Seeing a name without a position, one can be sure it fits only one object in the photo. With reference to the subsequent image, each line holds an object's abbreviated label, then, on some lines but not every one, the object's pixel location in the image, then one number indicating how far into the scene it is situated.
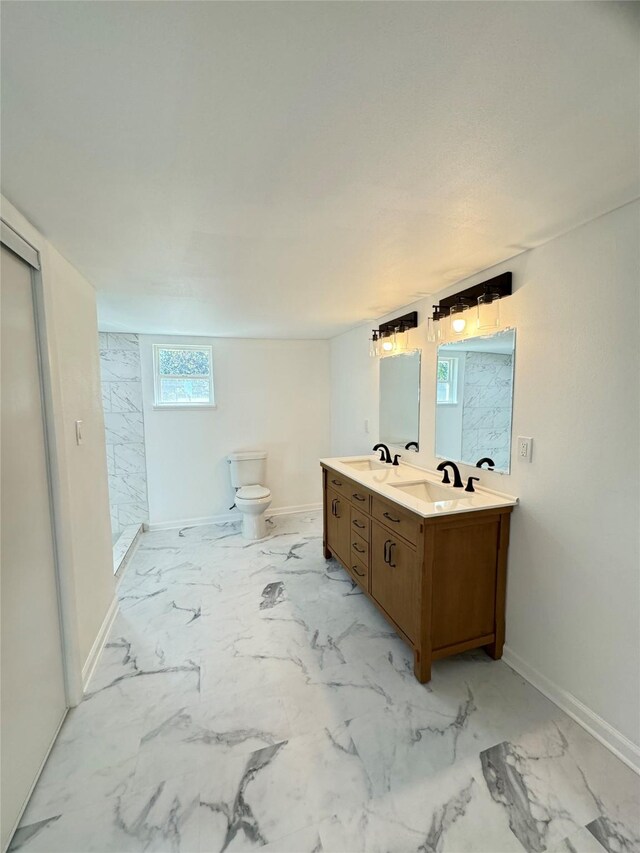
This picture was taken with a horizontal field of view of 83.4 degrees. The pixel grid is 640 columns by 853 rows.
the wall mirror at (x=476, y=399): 1.98
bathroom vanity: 1.78
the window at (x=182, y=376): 3.88
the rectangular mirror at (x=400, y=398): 2.77
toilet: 3.60
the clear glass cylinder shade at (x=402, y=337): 2.85
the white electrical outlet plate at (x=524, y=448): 1.83
